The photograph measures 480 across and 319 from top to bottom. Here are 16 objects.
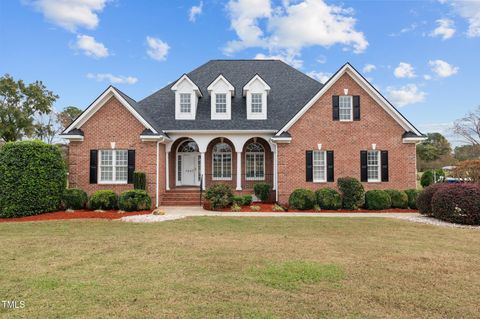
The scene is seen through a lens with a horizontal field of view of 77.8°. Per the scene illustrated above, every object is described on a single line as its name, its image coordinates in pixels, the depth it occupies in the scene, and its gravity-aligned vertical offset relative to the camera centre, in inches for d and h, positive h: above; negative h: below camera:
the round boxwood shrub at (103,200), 578.2 -54.3
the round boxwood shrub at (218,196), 597.6 -49.0
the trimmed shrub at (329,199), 600.4 -56.0
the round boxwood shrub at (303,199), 600.4 -56.3
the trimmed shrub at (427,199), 525.0 -50.4
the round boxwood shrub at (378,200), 605.0 -58.8
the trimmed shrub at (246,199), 642.2 -60.9
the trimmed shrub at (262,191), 697.0 -45.7
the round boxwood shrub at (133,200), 566.5 -55.1
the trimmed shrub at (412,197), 620.4 -54.4
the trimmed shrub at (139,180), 606.9 -17.5
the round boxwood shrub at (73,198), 578.9 -51.2
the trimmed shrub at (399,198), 617.0 -56.1
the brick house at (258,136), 637.3 +78.8
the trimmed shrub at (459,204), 453.1 -51.3
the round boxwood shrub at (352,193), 601.3 -44.3
